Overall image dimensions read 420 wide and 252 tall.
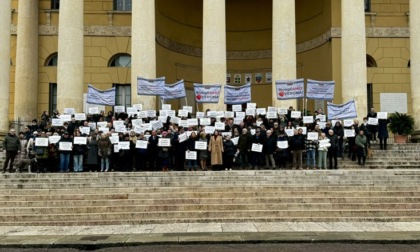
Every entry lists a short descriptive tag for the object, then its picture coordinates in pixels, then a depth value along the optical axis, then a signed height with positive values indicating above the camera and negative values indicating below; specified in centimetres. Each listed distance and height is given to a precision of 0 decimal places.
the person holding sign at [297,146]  2148 -30
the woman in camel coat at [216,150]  2128 -47
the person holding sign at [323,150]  2130 -46
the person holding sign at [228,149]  2147 -43
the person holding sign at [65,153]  2112 -62
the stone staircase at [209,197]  1620 -195
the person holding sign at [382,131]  2414 +39
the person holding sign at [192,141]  2141 -10
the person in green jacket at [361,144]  2198 -21
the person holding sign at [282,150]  2153 -46
